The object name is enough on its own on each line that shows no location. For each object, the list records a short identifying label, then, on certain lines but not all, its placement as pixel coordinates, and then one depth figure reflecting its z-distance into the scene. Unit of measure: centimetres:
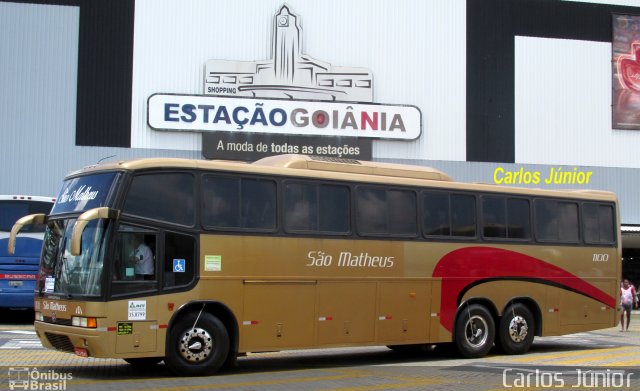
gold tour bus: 1240
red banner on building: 3644
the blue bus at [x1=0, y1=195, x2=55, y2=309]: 2252
